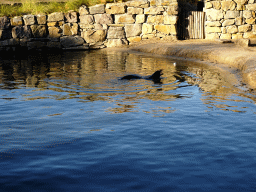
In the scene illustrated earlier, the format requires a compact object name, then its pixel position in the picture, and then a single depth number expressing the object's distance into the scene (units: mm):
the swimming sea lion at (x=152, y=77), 8653
